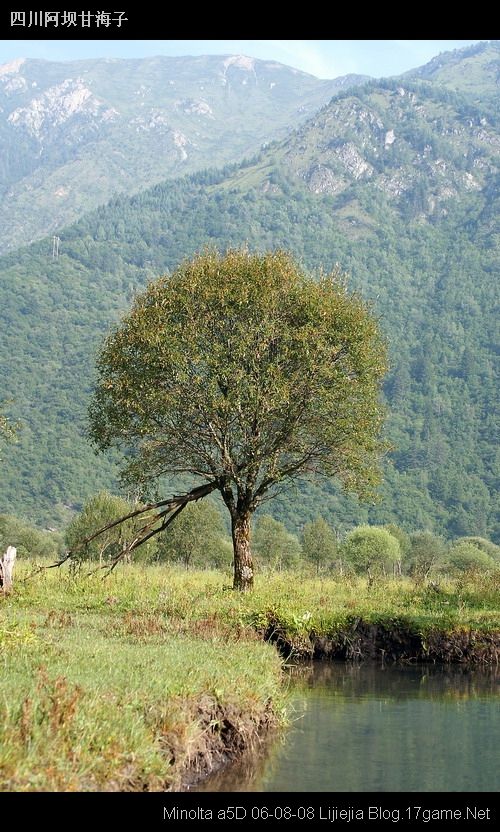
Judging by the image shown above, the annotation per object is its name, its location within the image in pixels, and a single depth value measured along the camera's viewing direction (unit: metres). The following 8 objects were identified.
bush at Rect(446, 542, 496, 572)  94.25
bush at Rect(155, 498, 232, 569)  86.06
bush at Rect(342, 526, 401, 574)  84.53
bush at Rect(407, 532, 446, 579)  110.01
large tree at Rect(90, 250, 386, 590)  30.72
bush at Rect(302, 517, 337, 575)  99.44
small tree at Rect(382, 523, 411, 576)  112.98
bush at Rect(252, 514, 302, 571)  100.44
